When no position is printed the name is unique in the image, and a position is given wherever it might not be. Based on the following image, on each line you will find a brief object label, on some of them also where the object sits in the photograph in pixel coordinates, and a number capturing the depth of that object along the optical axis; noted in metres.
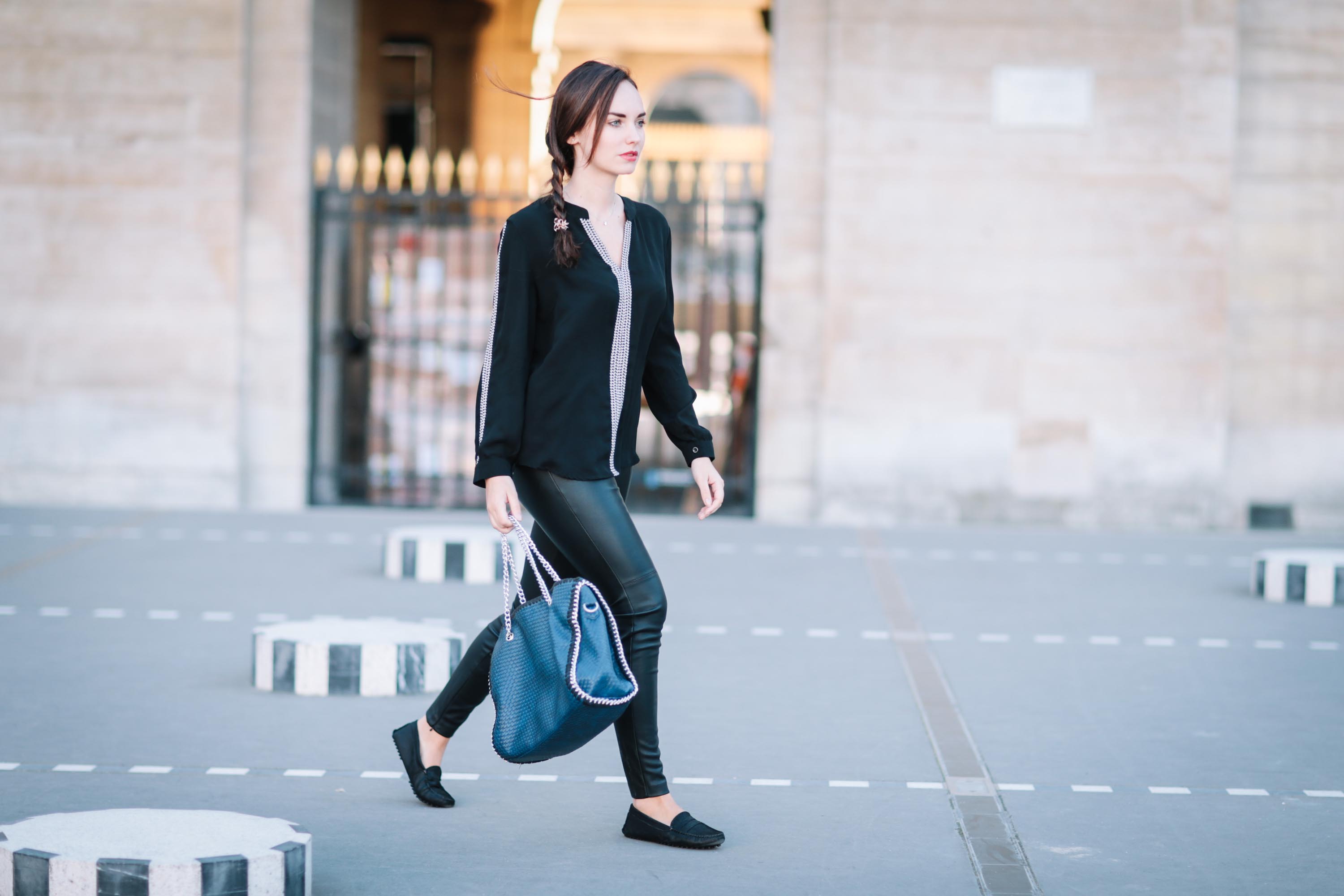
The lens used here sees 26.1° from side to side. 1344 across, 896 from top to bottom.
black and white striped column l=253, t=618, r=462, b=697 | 10.16
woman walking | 6.98
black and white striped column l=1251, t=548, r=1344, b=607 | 15.08
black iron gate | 22.11
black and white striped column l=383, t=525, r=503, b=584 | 15.19
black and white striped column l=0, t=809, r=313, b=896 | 5.53
